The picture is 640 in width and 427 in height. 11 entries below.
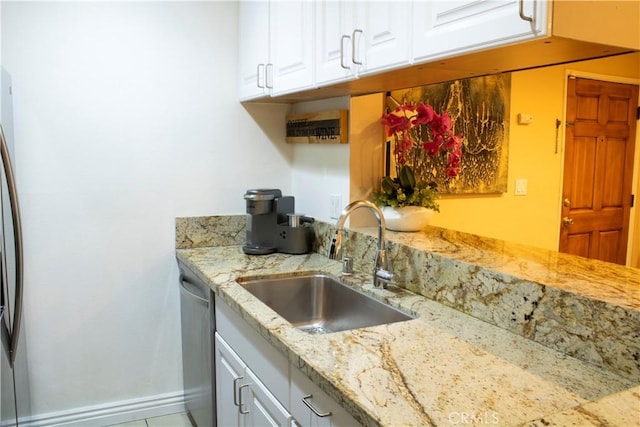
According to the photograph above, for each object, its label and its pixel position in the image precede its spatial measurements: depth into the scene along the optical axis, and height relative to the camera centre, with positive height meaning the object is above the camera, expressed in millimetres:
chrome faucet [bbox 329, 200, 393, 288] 1789 -315
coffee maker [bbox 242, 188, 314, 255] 2568 -303
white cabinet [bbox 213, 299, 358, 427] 1334 -666
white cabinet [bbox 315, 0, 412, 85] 1521 +397
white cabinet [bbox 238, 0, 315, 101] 2066 +498
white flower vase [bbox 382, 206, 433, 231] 2164 -211
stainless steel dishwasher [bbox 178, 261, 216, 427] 2258 -836
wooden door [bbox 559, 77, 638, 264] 3648 -12
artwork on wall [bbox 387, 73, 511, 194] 2803 +206
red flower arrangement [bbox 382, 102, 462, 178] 2139 +143
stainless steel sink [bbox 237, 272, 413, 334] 2121 -549
